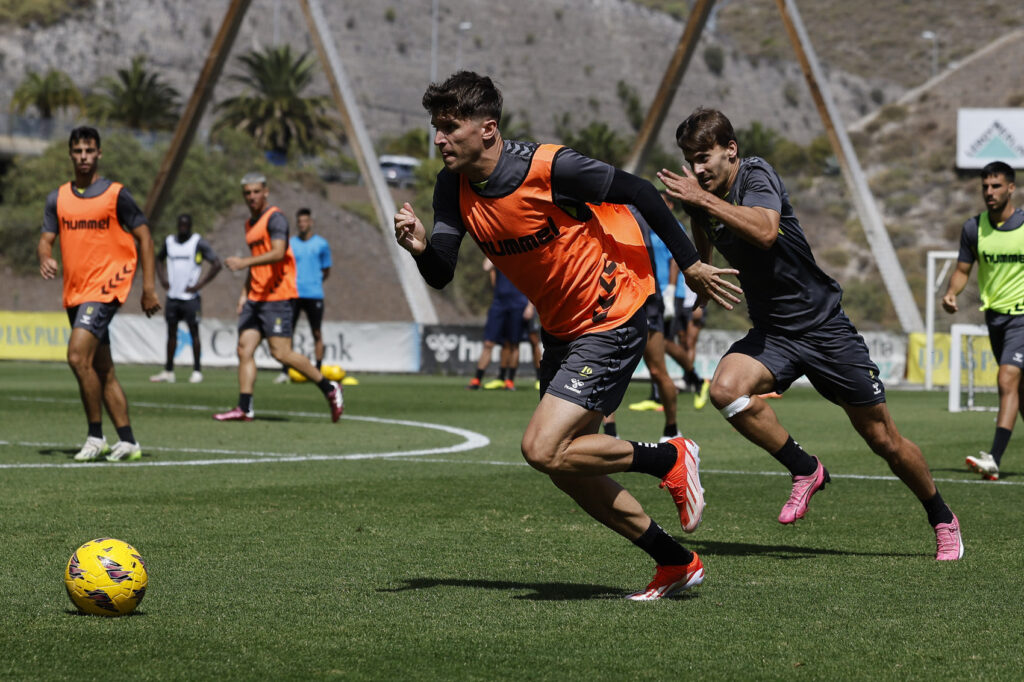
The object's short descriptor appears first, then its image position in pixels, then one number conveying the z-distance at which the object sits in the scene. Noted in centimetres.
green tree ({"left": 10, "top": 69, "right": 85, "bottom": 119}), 7631
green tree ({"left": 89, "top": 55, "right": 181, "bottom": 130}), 7794
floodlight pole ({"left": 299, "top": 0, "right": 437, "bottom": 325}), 2938
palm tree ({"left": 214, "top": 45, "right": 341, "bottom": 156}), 7924
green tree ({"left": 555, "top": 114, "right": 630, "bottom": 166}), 8200
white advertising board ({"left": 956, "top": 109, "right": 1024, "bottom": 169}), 7069
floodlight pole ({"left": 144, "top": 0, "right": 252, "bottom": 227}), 3092
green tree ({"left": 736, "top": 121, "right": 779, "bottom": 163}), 8644
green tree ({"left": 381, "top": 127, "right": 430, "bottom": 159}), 9375
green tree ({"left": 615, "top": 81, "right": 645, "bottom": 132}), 11412
